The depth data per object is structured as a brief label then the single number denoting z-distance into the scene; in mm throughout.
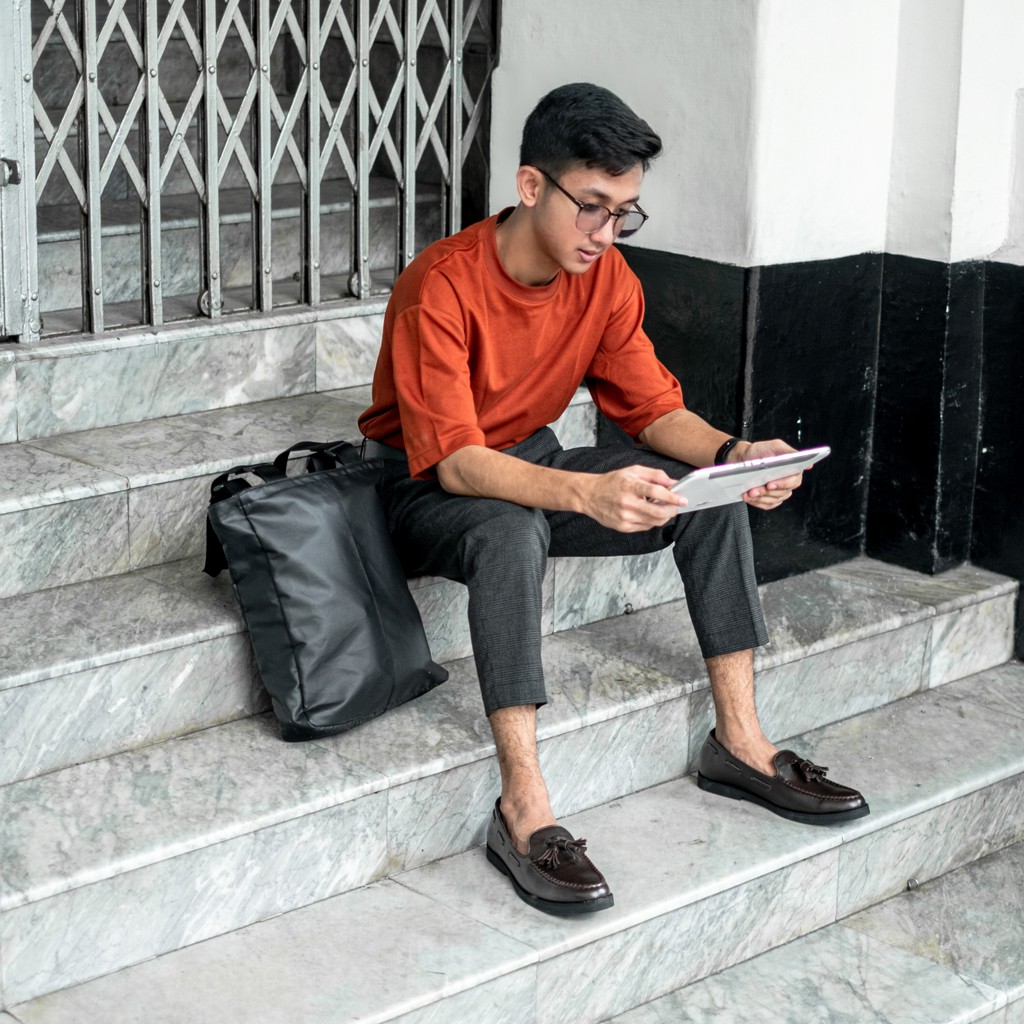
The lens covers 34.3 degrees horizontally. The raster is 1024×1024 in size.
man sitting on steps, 3047
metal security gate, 3822
